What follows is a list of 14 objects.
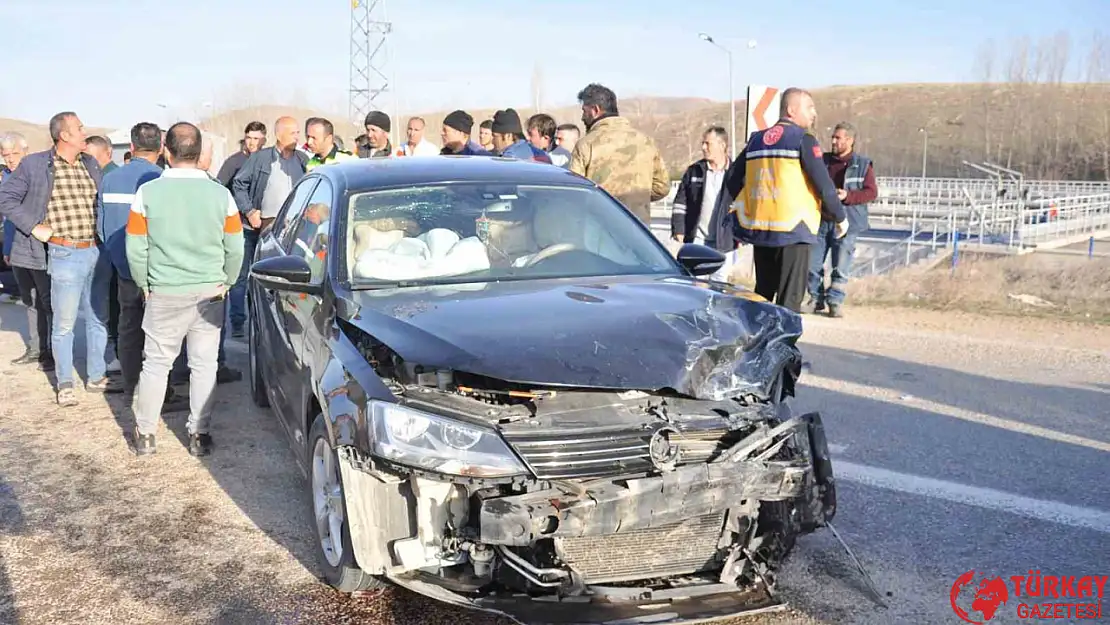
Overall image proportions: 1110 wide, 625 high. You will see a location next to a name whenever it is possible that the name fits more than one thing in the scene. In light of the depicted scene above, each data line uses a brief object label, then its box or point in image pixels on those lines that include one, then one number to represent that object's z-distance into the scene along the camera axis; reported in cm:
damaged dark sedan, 301
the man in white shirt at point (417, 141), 938
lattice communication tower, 4588
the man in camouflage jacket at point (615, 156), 738
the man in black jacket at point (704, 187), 840
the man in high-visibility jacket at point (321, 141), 831
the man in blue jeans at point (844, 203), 944
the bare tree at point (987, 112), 8094
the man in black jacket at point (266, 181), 793
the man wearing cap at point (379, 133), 958
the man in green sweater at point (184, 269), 515
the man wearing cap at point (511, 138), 872
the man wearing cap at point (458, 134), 889
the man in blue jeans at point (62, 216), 661
